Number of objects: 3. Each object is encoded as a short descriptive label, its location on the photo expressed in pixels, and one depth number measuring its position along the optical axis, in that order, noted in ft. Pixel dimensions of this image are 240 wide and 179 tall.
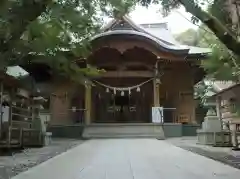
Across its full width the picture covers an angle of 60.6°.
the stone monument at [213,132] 26.22
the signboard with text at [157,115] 38.65
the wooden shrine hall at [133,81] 40.40
